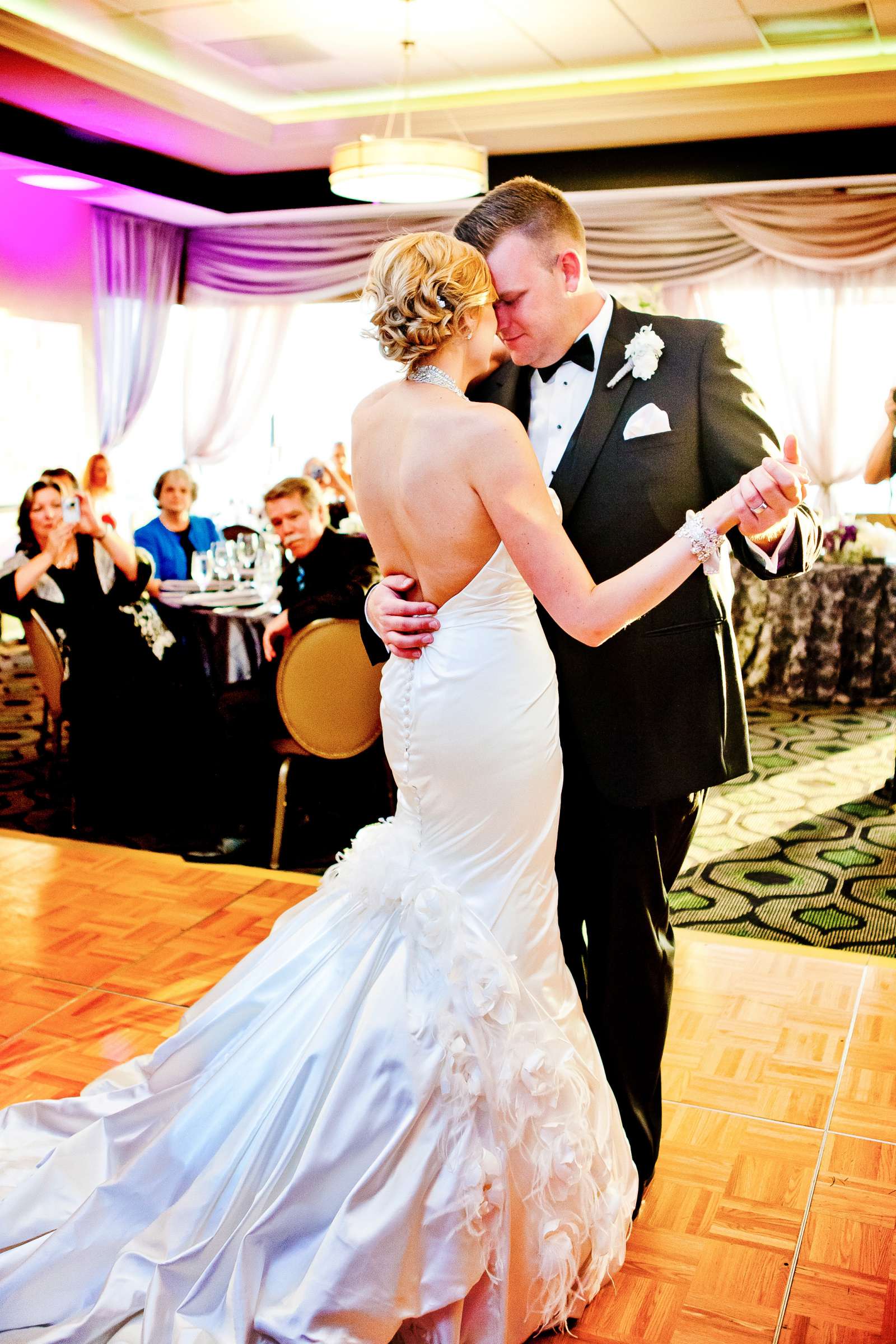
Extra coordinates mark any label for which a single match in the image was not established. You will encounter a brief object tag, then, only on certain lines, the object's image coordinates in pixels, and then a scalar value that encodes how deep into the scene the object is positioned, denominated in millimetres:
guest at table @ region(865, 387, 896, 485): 4898
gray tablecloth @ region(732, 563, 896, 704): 6383
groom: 1934
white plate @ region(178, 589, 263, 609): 4574
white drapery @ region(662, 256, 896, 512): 7863
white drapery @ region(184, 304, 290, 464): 9539
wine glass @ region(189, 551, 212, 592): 4930
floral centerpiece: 6453
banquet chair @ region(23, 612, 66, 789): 4656
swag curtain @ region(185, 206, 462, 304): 8688
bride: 1689
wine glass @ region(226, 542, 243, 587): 4941
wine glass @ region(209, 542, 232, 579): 4934
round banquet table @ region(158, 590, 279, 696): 4344
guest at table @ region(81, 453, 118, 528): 7137
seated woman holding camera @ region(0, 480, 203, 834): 4461
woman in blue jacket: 6098
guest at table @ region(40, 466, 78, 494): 5410
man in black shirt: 4059
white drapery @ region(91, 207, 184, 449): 9062
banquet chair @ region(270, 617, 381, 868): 3832
